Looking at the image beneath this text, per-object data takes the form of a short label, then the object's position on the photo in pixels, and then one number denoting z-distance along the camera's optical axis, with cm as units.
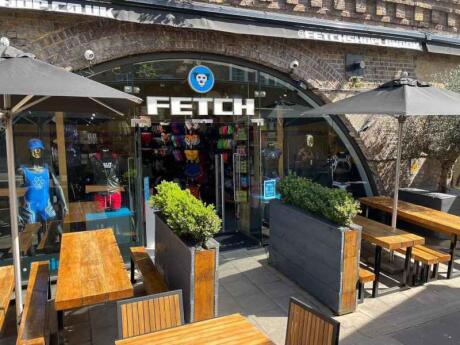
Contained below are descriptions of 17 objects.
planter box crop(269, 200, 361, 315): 387
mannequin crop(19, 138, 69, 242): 477
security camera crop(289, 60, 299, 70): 614
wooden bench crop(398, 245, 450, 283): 445
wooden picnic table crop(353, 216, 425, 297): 424
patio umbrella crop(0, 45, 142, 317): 240
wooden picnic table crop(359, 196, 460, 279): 479
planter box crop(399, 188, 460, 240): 613
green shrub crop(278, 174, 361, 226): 389
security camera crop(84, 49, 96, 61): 471
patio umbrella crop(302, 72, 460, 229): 424
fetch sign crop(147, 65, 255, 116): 538
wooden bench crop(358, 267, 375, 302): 401
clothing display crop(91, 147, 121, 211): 523
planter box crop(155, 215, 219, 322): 322
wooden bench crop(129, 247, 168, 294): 355
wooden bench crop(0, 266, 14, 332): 309
